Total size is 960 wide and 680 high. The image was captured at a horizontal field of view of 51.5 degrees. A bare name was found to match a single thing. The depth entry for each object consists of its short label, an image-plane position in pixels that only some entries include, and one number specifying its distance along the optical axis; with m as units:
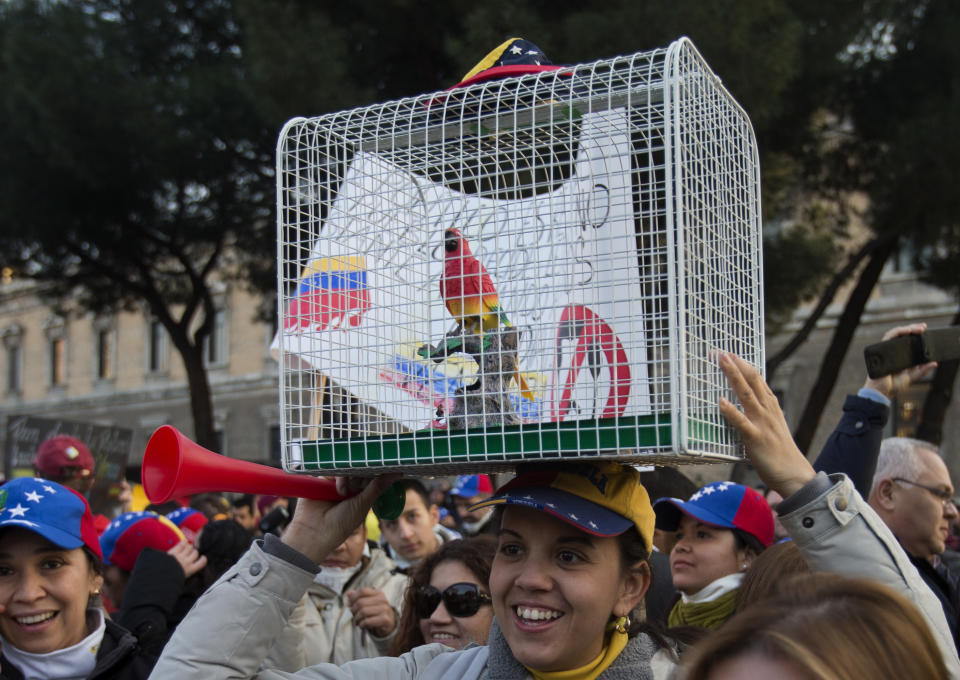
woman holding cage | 1.86
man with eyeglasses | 3.39
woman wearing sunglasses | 3.15
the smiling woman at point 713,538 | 3.29
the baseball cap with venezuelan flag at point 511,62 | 2.05
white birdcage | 1.74
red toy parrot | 1.96
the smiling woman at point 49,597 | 2.60
